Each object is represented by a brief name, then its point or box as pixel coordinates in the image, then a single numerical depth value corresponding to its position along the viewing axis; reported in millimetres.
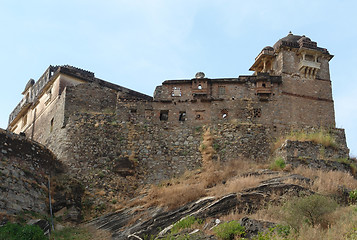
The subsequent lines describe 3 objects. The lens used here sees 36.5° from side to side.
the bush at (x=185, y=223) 20447
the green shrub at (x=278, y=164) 25766
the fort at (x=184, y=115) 27719
